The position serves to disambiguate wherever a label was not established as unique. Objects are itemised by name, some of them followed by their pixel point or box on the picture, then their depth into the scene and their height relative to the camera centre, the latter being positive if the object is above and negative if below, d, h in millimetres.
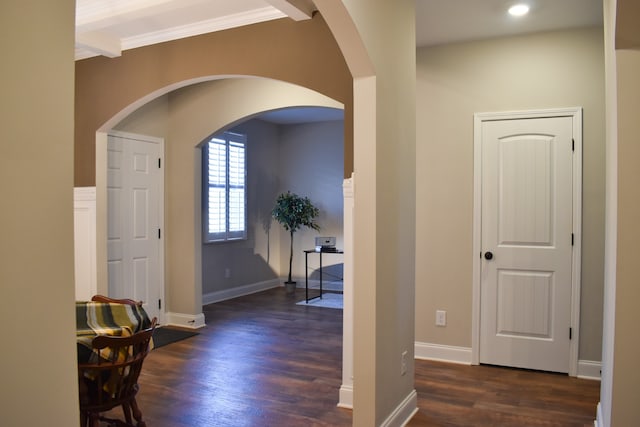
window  6949 +237
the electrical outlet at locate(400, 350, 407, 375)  3010 -1002
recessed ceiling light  3378 +1387
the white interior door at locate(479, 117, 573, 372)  3926 -321
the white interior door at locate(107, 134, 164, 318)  5012 -170
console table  7264 -721
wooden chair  2182 -802
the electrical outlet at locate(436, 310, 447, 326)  4285 -1010
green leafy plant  7629 -145
